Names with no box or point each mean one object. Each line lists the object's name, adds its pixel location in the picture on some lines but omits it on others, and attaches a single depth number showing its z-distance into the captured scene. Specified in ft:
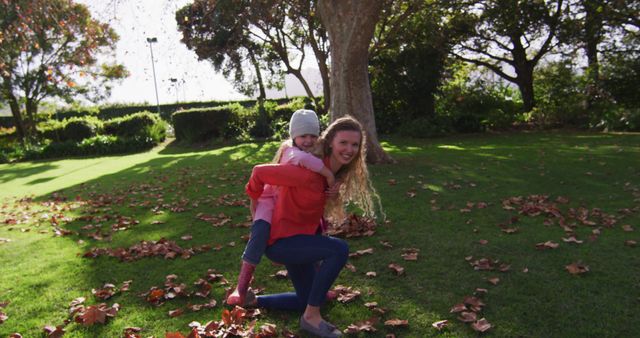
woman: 11.57
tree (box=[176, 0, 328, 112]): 60.18
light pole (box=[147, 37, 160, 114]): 41.97
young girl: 11.55
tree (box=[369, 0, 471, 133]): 62.18
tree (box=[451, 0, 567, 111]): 68.39
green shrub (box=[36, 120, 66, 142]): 76.43
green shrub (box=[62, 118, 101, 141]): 75.61
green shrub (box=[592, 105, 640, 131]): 57.23
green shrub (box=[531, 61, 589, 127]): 65.42
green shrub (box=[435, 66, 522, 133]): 65.00
